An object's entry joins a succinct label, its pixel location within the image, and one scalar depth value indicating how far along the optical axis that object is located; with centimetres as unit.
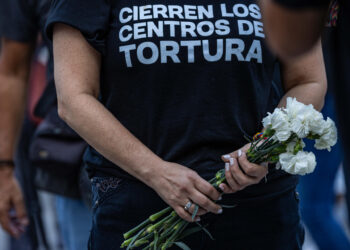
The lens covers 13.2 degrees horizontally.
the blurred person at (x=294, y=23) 218
